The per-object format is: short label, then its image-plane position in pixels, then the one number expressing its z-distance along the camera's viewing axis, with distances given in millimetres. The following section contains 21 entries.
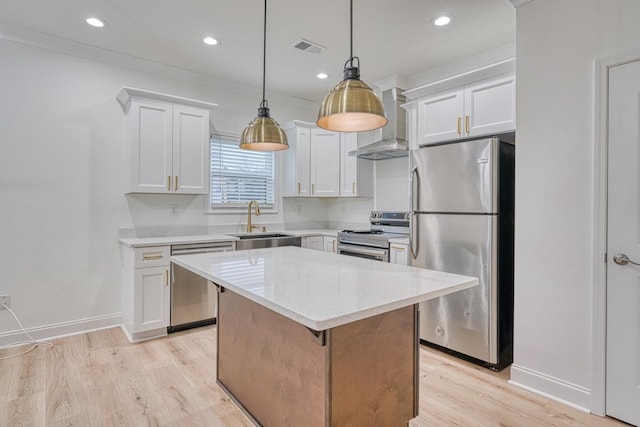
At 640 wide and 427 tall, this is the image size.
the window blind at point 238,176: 4309
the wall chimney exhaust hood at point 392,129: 4004
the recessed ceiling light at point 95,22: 2908
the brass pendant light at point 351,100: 1550
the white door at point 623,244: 1957
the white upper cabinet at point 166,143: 3391
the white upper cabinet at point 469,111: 2703
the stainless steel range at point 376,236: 3537
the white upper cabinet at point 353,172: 4441
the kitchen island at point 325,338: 1386
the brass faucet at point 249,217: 4445
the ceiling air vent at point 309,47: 3266
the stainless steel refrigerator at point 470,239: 2641
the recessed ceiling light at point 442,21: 2838
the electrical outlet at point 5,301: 3057
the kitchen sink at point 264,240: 3891
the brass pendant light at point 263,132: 2213
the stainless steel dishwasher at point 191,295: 3398
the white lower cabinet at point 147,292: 3186
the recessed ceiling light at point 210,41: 3206
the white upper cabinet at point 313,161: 4656
